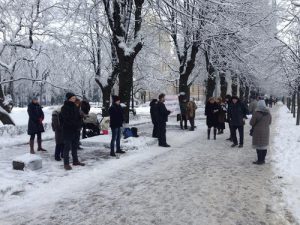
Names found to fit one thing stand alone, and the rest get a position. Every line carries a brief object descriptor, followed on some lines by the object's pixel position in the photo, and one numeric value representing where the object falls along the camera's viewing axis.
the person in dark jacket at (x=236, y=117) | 10.75
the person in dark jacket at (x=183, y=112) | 15.90
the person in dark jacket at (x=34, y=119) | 8.97
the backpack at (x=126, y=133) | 11.39
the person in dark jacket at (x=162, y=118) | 10.81
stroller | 12.12
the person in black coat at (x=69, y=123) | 7.26
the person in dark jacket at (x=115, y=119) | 8.99
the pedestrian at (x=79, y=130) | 7.53
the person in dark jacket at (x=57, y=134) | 8.26
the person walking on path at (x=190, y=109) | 14.69
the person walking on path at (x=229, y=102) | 11.63
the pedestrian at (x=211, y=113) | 12.80
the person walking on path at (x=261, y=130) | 8.14
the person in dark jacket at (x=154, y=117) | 11.11
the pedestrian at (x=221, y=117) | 13.43
